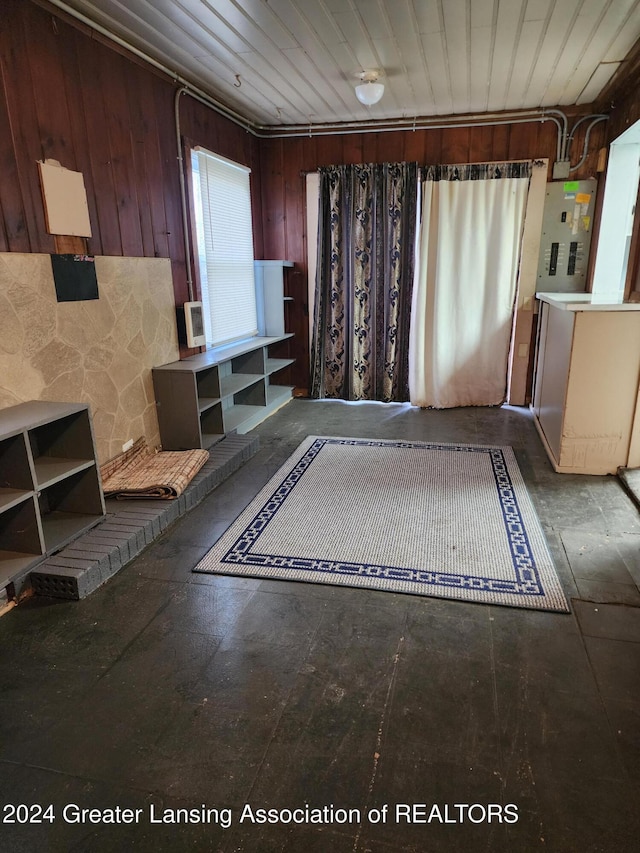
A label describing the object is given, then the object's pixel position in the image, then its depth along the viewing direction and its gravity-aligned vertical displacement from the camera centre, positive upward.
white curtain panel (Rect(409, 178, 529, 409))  4.89 -0.26
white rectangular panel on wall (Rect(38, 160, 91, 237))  2.62 +0.33
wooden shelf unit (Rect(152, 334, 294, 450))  3.62 -0.94
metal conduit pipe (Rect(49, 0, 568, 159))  4.12 +1.21
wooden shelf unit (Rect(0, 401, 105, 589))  2.23 -0.89
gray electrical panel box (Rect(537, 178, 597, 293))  4.75 +0.21
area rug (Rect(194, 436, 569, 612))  2.40 -1.34
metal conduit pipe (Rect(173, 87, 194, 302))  3.72 +0.47
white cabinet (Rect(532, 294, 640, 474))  3.30 -0.77
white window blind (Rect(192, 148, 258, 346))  4.27 +0.16
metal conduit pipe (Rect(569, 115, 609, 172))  4.48 +0.99
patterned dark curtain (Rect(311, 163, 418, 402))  5.08 -0.16
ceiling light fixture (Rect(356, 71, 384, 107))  3.61 +1.12
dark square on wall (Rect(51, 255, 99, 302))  2.72 -0.04
